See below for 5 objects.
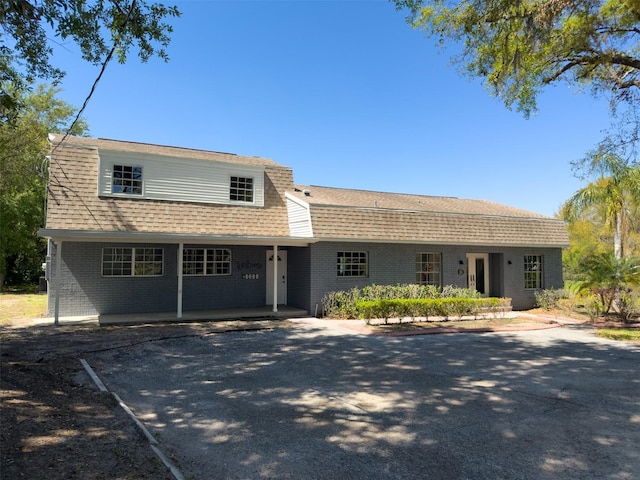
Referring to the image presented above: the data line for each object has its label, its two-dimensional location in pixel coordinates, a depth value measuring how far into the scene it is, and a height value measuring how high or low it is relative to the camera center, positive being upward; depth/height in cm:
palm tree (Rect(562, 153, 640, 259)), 1593 +281
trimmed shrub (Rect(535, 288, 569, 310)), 1778 -140
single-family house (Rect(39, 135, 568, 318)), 1370 +87
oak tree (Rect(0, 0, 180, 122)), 712 +418
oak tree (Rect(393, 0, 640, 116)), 965 +557
